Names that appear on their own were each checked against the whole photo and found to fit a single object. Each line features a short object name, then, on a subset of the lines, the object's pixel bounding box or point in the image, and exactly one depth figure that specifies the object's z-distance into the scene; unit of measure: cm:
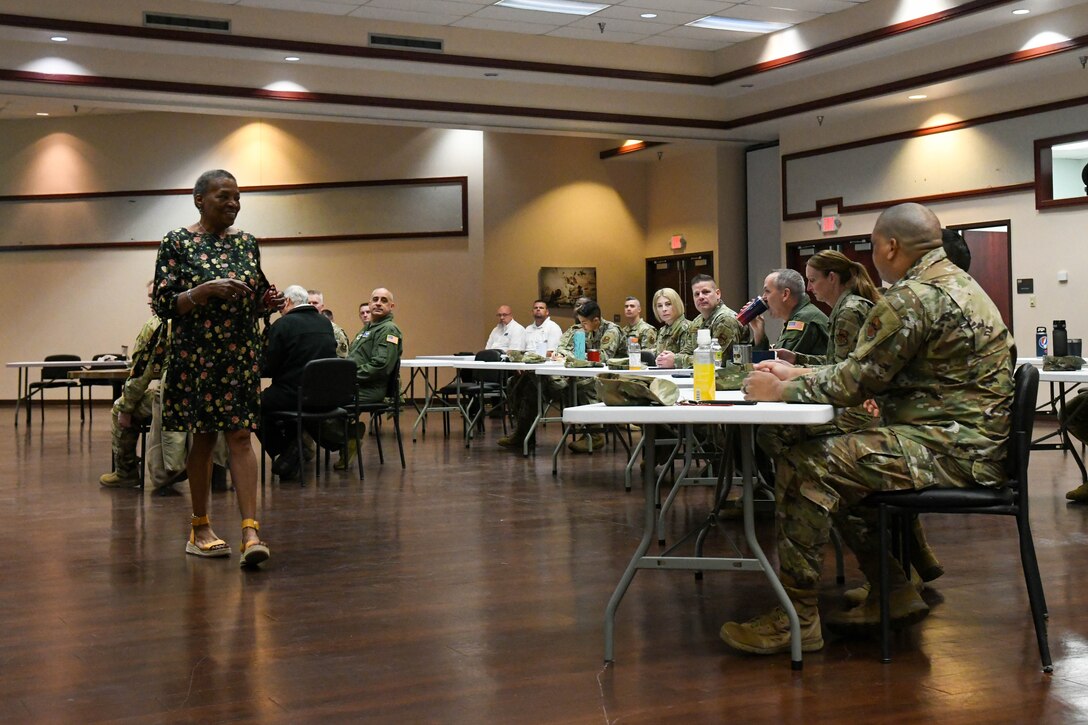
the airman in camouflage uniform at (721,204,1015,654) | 304
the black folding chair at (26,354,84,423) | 1174
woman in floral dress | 432
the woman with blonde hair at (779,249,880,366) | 400
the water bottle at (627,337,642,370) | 668
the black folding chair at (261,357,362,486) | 679
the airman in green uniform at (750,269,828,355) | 487
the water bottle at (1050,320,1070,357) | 612
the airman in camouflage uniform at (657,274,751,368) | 652
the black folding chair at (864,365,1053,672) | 302
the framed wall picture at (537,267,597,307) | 1500
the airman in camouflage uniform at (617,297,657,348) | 844
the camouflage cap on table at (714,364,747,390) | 369
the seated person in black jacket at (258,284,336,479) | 700
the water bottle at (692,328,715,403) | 325
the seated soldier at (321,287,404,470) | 757
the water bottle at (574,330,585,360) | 749
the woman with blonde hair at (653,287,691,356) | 750
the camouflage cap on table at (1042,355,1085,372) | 573
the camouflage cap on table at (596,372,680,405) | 308
